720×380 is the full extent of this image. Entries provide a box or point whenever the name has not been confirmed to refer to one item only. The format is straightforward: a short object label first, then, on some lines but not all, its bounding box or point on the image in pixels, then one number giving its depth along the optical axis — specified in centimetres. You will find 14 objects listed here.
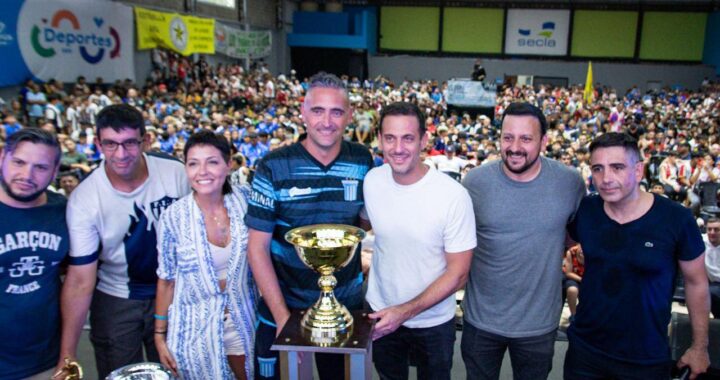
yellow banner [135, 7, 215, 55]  1636
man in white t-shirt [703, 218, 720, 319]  498
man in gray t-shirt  230
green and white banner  2099
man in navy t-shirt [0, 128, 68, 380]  207
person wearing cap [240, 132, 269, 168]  1122
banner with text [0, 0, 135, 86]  1206
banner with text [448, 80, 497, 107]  1670
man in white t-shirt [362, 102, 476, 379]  214
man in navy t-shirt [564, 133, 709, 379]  220
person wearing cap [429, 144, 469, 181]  995
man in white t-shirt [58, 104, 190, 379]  230
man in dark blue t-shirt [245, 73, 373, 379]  219
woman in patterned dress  222
